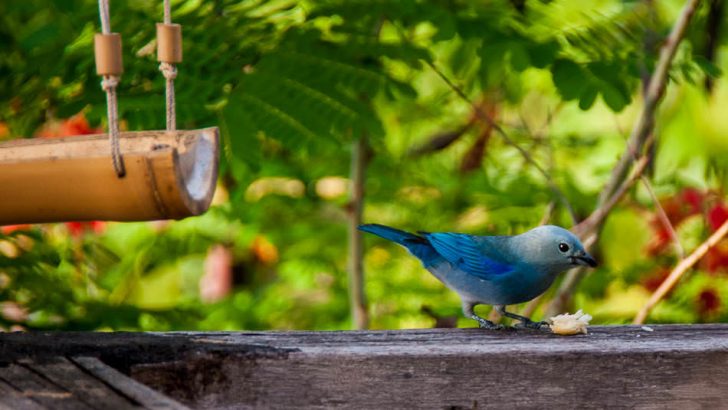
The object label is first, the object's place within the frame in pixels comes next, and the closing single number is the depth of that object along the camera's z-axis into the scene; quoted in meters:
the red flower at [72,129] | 8.14
